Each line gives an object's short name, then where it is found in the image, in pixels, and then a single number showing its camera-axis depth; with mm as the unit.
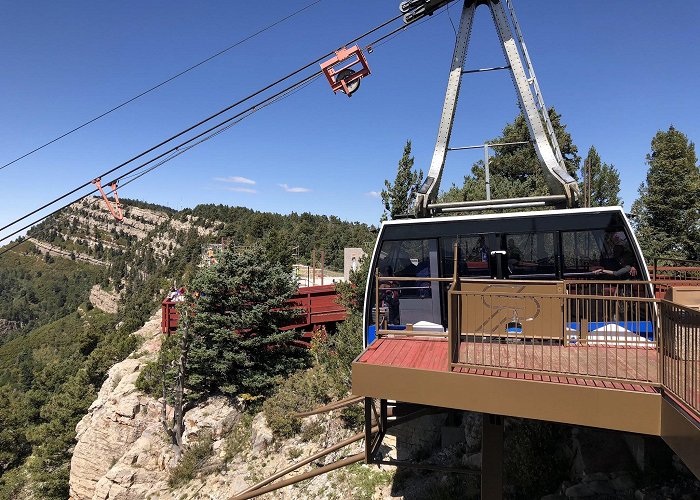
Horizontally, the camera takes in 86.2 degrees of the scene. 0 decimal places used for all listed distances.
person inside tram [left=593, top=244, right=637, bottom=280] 5453
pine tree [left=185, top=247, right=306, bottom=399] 14570
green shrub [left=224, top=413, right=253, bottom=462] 13125
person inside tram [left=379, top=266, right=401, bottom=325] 6328
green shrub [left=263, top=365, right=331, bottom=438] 12539
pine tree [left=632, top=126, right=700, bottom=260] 23469
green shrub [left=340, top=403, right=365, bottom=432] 11367
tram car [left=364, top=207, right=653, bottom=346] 4969
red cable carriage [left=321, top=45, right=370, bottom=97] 6703
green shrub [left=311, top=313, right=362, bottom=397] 12438
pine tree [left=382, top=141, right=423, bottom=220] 16719
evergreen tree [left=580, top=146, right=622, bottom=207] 26938
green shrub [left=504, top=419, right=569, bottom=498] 6551
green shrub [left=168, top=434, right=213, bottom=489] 13055
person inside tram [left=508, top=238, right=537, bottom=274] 5852
